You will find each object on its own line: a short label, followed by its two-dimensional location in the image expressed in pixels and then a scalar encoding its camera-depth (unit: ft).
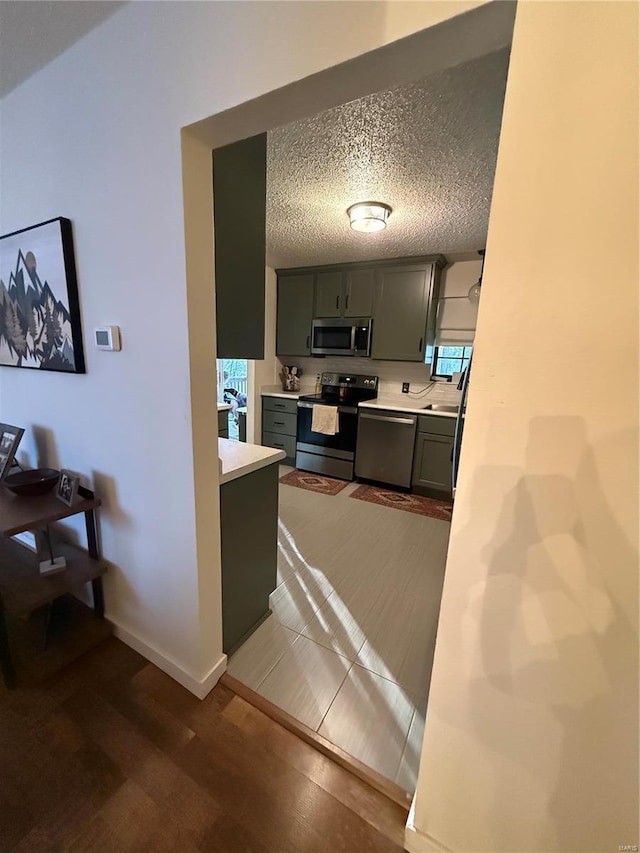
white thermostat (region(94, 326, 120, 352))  3.93
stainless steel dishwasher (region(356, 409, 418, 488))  10.86
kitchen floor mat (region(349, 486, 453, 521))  9.99
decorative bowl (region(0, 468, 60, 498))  4.65
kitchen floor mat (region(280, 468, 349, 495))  11.33
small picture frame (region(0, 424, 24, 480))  4.82
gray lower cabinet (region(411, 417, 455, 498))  10.27
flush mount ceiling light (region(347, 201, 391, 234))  7.13
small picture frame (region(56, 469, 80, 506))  4.56
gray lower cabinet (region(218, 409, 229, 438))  7.91
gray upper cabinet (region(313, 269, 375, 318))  11.53
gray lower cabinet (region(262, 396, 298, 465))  13.07
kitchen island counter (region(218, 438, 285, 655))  4.58
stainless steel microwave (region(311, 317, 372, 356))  11.70
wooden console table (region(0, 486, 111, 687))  4.23
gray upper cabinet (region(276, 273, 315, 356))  12.60
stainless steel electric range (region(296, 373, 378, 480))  11.89
